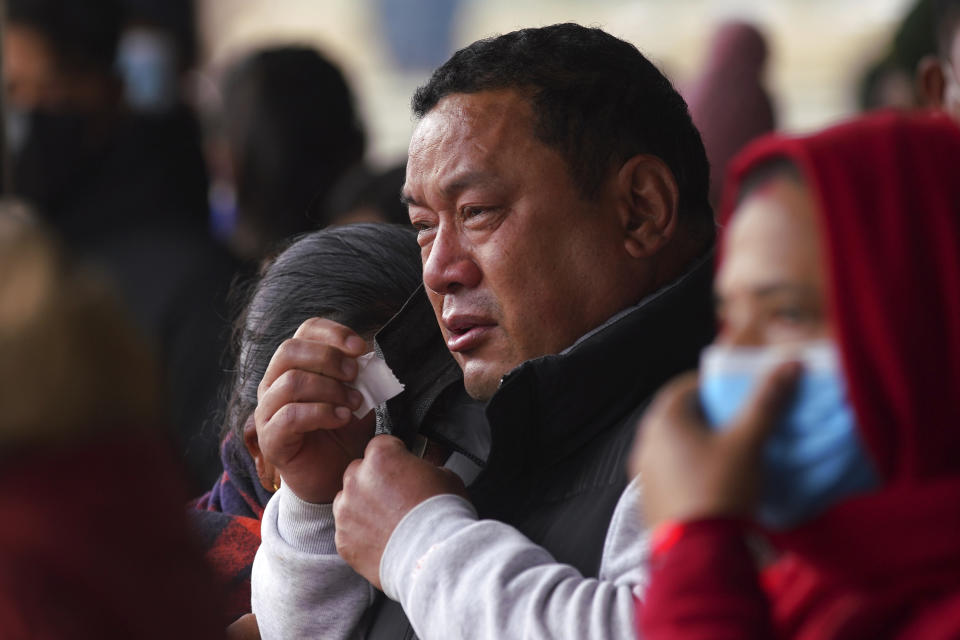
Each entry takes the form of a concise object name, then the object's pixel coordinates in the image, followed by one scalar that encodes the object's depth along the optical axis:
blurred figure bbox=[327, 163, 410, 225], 7.62
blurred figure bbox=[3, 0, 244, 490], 7.59
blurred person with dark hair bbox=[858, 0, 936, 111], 8.23
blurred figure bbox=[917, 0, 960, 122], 5.62
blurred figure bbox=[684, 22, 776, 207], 9.24
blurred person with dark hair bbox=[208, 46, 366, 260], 8.39
